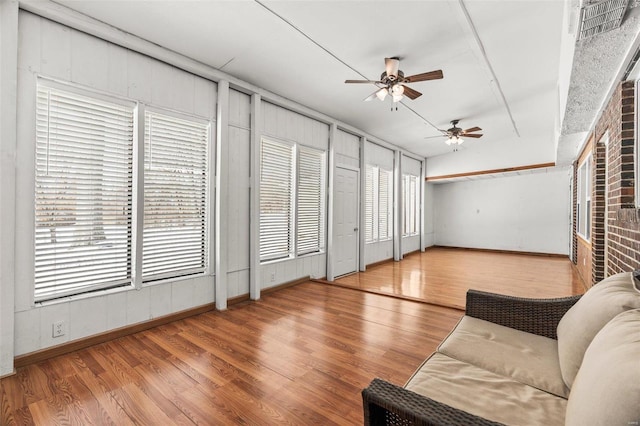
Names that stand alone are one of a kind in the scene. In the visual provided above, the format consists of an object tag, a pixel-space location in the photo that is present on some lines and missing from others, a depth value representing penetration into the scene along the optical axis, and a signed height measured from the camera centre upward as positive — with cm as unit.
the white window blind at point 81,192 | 241 +18
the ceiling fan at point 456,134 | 571 +161
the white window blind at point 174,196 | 305 +19
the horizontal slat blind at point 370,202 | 634 +28
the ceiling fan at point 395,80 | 321 +154
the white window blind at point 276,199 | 423 +22
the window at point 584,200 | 475 +30
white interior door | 540 -13
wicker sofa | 78 -66
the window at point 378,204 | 641 +25
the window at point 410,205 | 805 +30
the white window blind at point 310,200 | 482 +23
